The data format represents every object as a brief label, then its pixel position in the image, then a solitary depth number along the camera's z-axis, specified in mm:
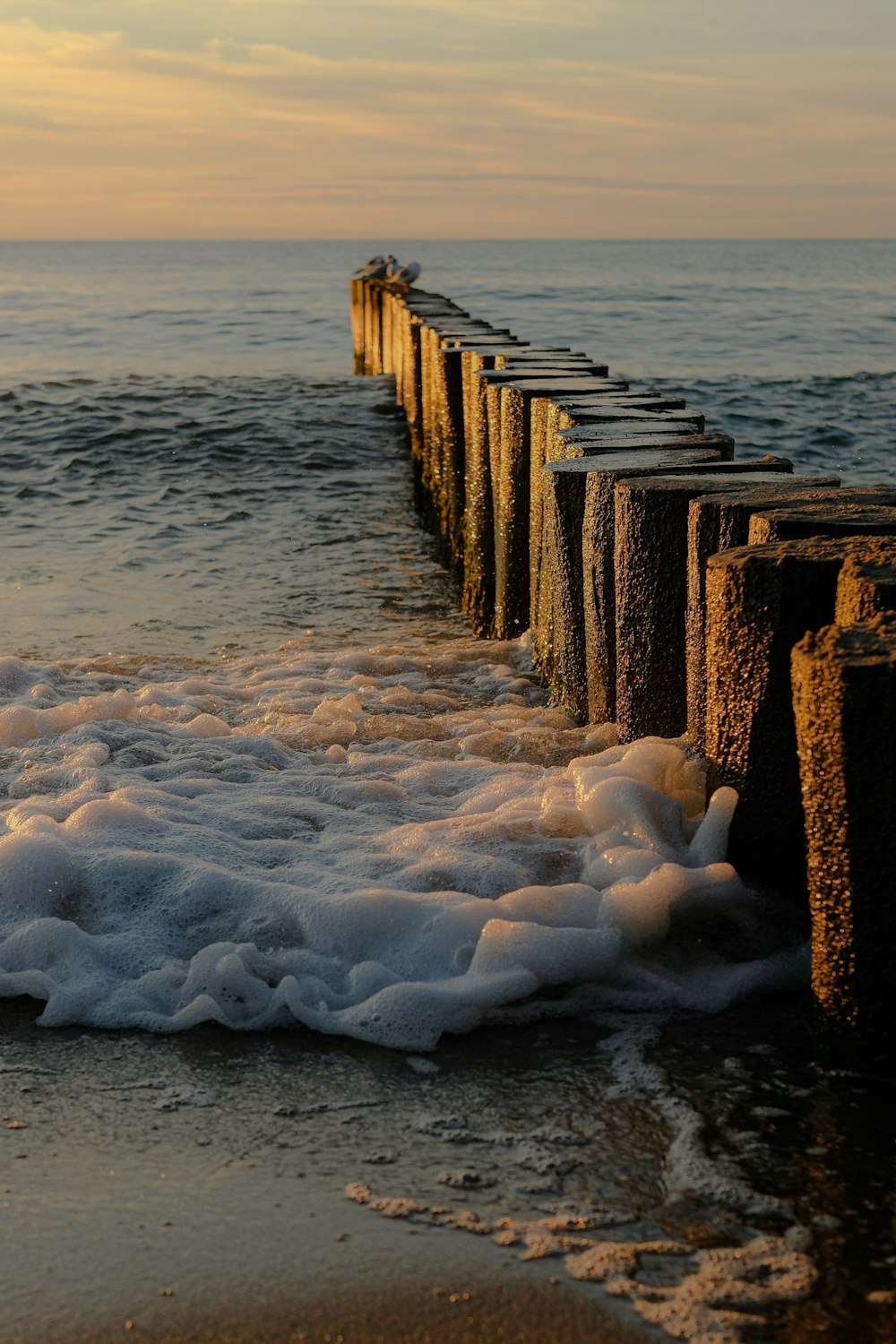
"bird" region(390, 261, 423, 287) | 15047
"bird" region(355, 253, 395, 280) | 15856
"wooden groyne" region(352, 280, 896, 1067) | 2361
